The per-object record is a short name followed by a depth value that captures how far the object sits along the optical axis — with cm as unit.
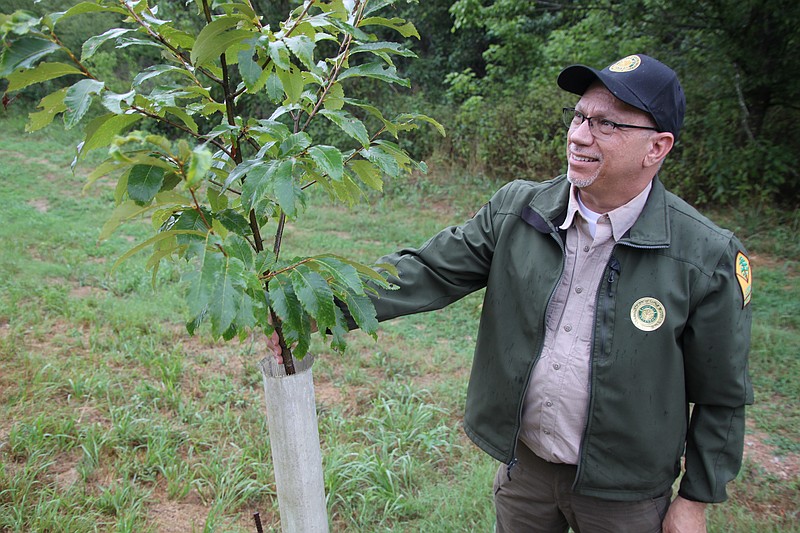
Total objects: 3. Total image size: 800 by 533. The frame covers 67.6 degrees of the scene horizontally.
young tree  107
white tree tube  140
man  162
